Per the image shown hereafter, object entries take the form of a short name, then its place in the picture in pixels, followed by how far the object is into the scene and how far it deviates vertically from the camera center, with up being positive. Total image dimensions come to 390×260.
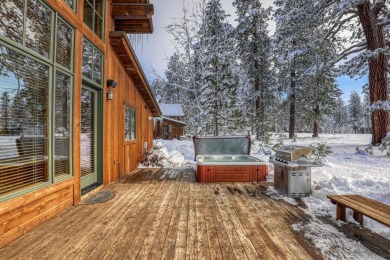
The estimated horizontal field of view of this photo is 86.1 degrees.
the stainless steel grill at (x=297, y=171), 4.27 -0.82
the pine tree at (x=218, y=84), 12.54 +2.89
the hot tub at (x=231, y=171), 5.75 -1.10
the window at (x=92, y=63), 4.32 +1.51
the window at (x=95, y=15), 4.55 +2.68
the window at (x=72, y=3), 3.77 +2.34
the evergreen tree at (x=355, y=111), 48.81 +4.81
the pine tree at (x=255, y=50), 17.83 +7.16
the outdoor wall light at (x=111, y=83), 5.21 +1.23
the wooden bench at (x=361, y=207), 2.43 -0.99
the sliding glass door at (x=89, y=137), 4.45 -0.12
